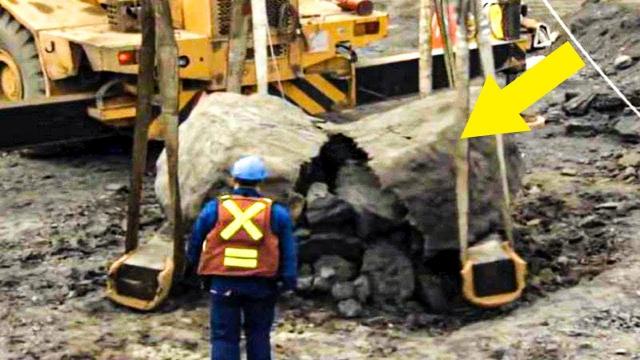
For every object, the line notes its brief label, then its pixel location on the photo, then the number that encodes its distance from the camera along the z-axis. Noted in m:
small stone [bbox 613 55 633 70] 15.26
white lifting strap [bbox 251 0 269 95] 10.05
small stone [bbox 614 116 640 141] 12.60
